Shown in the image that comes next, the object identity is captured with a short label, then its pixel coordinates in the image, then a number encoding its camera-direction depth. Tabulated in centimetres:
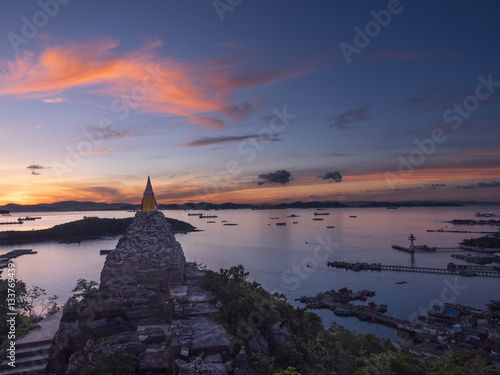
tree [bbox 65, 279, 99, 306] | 1875
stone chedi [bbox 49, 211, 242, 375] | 1026
